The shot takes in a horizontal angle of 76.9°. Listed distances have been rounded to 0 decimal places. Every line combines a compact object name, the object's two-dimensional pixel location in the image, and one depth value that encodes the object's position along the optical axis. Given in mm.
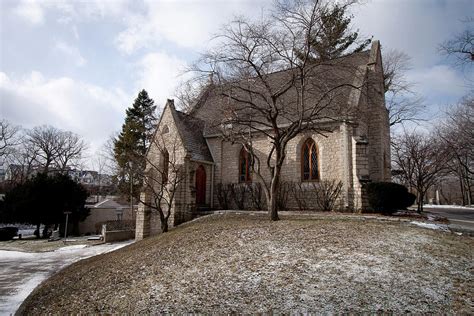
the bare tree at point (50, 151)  44438
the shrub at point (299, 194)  17828
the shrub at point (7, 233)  27375
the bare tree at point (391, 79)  24131
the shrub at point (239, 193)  19859
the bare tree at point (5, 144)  39488
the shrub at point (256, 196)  19250
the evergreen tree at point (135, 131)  28984
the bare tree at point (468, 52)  13210
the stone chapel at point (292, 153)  16172
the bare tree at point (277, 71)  12148
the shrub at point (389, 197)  13805
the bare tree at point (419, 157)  22375
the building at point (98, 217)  30109
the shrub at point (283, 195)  18422
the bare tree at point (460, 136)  24734
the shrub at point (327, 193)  16656
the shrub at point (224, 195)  20500
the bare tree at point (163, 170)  18172
